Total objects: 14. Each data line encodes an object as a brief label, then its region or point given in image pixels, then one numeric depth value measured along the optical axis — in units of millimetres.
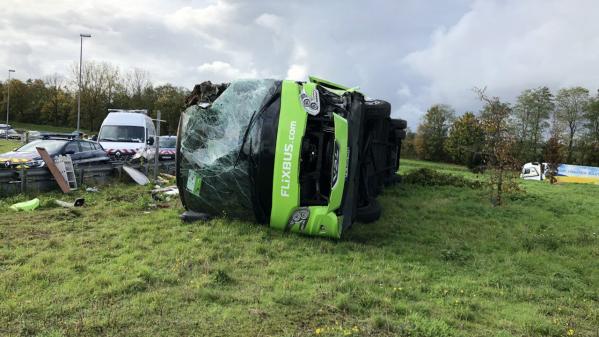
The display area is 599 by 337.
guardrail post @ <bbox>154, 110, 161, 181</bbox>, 12914
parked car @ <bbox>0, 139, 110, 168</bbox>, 10518
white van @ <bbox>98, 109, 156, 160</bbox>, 16938
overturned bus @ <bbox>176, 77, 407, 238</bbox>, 5984
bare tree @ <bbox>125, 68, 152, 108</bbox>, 53844
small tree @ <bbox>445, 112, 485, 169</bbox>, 11328
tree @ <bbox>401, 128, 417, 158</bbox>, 61375
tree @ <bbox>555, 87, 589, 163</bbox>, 45469
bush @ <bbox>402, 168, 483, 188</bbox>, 12953
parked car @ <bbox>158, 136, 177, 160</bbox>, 18766
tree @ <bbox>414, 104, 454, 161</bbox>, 58344
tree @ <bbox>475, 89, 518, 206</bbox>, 10539
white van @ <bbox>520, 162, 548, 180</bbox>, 35406
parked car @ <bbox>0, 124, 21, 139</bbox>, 47725
